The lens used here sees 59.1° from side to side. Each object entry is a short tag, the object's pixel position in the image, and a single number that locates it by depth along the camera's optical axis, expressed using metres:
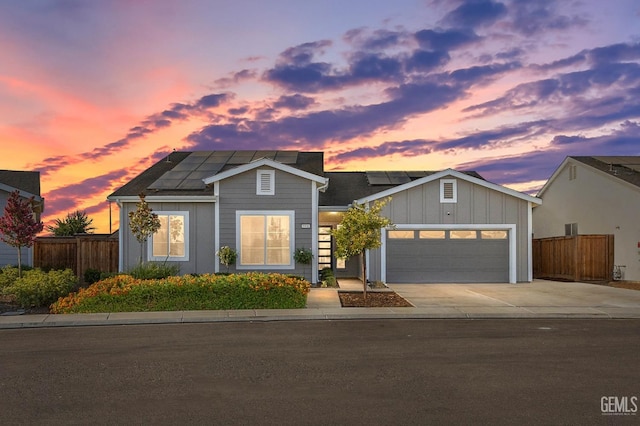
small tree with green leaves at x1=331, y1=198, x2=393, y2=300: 16.20
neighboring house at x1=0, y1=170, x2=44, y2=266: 22.27
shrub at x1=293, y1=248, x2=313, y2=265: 20.42
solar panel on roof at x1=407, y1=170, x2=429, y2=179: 29.22
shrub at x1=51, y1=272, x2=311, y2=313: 14.88
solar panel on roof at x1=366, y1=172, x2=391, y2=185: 27.25
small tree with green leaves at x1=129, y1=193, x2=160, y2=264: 17.70
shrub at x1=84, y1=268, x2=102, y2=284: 20.78
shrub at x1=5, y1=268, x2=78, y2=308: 15.46
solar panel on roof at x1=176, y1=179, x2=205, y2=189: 21.76
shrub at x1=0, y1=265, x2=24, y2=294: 17.18
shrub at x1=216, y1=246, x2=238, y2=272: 20.08
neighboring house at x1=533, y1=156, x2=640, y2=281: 23.00
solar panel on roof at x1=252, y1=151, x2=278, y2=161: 25.72
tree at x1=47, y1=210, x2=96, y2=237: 48.16
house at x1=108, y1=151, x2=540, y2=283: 20.84
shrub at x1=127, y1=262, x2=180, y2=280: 17.14
